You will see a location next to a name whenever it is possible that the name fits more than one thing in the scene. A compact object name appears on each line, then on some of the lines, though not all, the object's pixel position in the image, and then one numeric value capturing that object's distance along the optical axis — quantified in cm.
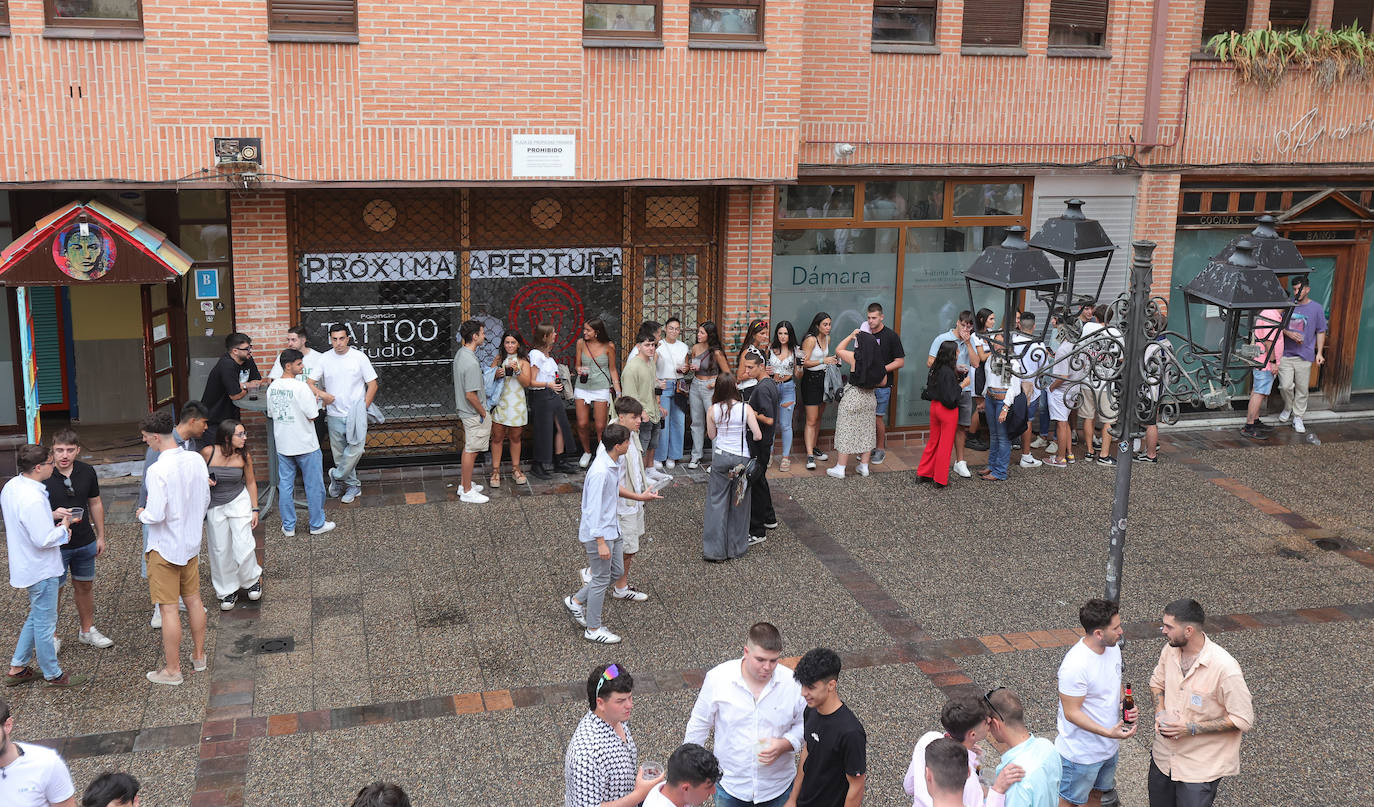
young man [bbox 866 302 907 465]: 1399
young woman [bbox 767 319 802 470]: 1395
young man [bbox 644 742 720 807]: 545
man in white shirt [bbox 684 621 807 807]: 640
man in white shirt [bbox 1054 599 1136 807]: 717
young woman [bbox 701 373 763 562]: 1152
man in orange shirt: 697
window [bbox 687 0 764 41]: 1355
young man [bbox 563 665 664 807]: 602
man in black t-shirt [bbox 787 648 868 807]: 618
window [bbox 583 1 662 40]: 1317
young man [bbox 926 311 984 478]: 1380
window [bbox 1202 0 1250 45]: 1580
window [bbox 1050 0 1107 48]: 1530
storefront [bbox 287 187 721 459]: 1355
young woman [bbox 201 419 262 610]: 975
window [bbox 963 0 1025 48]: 1495
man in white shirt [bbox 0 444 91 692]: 860
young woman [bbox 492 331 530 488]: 1328
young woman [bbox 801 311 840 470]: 1430
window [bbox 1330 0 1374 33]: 1622
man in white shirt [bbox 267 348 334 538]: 1158
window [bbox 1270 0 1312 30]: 1603
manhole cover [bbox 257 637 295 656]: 979
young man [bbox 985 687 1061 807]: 599
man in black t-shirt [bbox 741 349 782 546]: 1209
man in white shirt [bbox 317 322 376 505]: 1246
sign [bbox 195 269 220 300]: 1377
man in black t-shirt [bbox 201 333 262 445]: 1209
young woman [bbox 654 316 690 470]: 1395
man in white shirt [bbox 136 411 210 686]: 880
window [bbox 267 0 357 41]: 1226
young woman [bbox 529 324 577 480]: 1355
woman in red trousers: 1330
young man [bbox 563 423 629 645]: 960
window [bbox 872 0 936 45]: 1473
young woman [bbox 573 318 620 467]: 1359
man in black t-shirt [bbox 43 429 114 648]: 901
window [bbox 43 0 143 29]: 1180
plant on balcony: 1577
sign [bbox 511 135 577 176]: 1300
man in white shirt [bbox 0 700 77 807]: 588
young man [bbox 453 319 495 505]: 1270
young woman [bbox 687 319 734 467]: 1377
